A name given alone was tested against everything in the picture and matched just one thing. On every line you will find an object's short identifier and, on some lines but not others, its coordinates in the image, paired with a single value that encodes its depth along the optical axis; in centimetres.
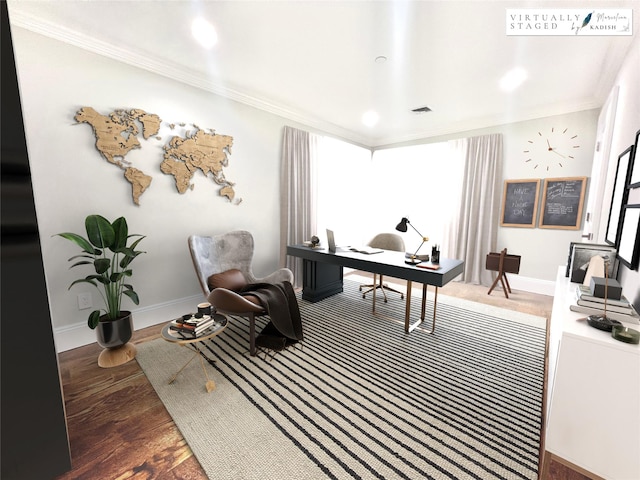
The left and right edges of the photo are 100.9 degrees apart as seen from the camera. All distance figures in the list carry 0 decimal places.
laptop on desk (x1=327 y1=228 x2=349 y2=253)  313
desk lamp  264
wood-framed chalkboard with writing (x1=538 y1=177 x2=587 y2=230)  350
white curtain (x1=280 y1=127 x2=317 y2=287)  379
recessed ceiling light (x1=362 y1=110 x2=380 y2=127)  389
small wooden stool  359
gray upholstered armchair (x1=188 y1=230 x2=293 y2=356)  217
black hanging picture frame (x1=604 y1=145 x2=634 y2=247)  174
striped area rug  131
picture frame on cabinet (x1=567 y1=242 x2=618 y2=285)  184
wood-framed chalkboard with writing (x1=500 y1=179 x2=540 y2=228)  379
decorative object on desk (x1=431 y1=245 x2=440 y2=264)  261
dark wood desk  238
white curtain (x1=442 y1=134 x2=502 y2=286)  402
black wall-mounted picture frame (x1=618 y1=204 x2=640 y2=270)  146
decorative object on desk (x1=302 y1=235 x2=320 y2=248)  344
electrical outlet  235
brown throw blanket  228
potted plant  201
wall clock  349
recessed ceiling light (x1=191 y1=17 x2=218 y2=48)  200
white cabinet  110
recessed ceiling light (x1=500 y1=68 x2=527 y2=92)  260
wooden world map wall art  234
